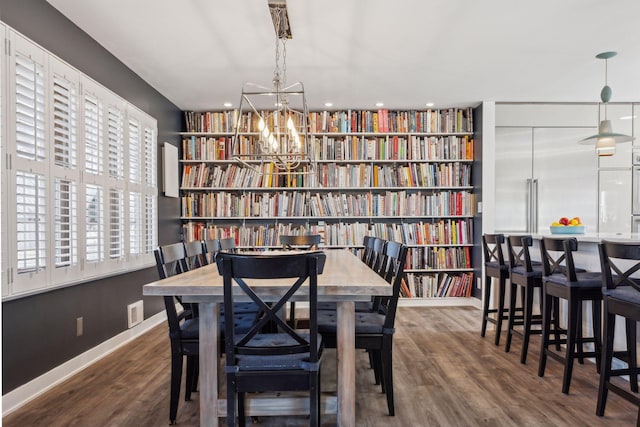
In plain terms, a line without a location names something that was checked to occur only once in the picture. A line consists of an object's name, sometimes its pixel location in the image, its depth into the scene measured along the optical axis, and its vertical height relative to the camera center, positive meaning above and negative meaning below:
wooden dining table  1.94 -0.67
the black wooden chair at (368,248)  3.30 -0.33
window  2.41 +0.23
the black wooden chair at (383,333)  2.22 -0.67
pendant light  3.72 +0.66
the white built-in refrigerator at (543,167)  5.05 +0.52
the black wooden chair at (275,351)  1.68 -0.62
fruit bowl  3.67 -0.18
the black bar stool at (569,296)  2.56 -0.57
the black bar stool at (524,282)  3.08 -0.57
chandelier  2.77 +1.03
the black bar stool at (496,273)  3.53 -0.57
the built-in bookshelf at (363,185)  5.25 +0.30
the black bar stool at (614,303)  2.06 -0.48
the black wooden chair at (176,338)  2.16 -0.68
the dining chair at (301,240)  3.97 -0.30
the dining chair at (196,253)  2.76 -0.30
